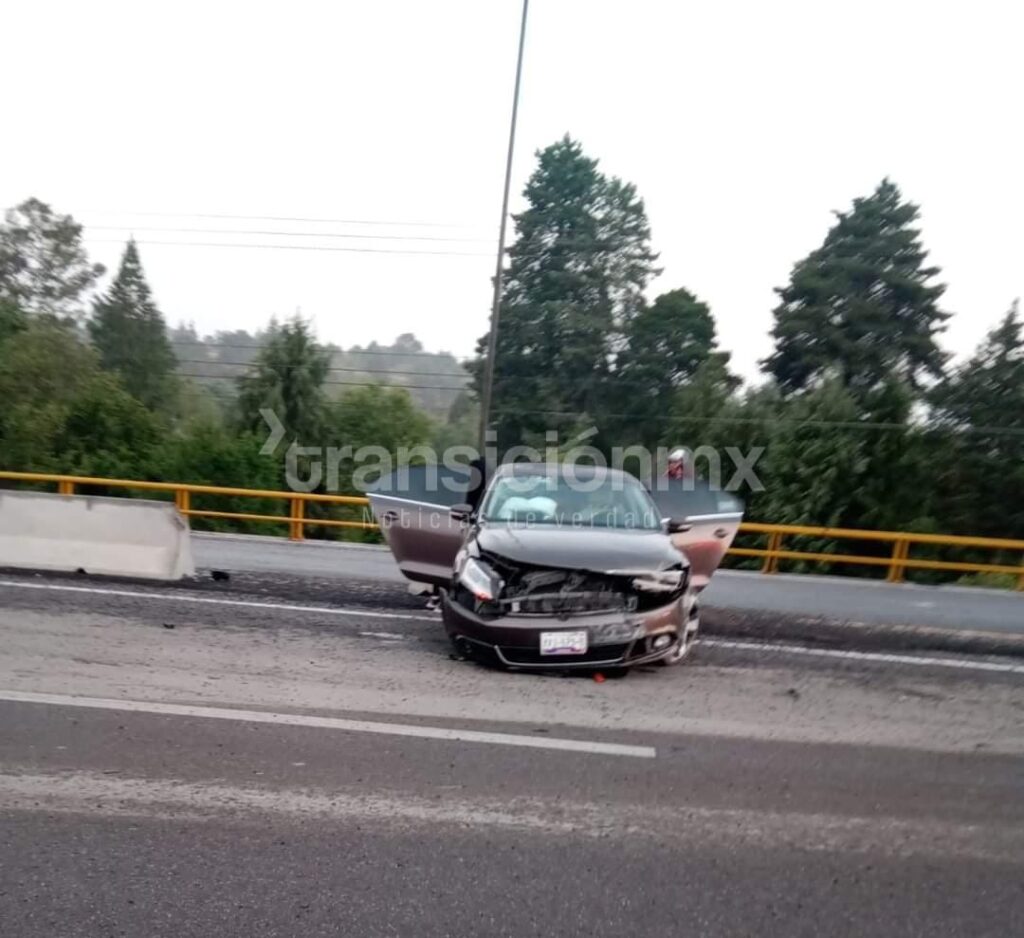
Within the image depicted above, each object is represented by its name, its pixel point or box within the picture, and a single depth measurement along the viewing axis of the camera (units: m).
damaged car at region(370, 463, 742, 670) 6.37
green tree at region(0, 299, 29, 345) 39.31
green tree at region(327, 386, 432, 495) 41.97
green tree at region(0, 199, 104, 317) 49.62
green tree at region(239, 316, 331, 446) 39.56
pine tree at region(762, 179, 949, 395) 31.77
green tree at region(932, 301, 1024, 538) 27.38
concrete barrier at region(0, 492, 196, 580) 9.63
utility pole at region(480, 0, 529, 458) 15.34
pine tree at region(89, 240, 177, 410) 50.62
